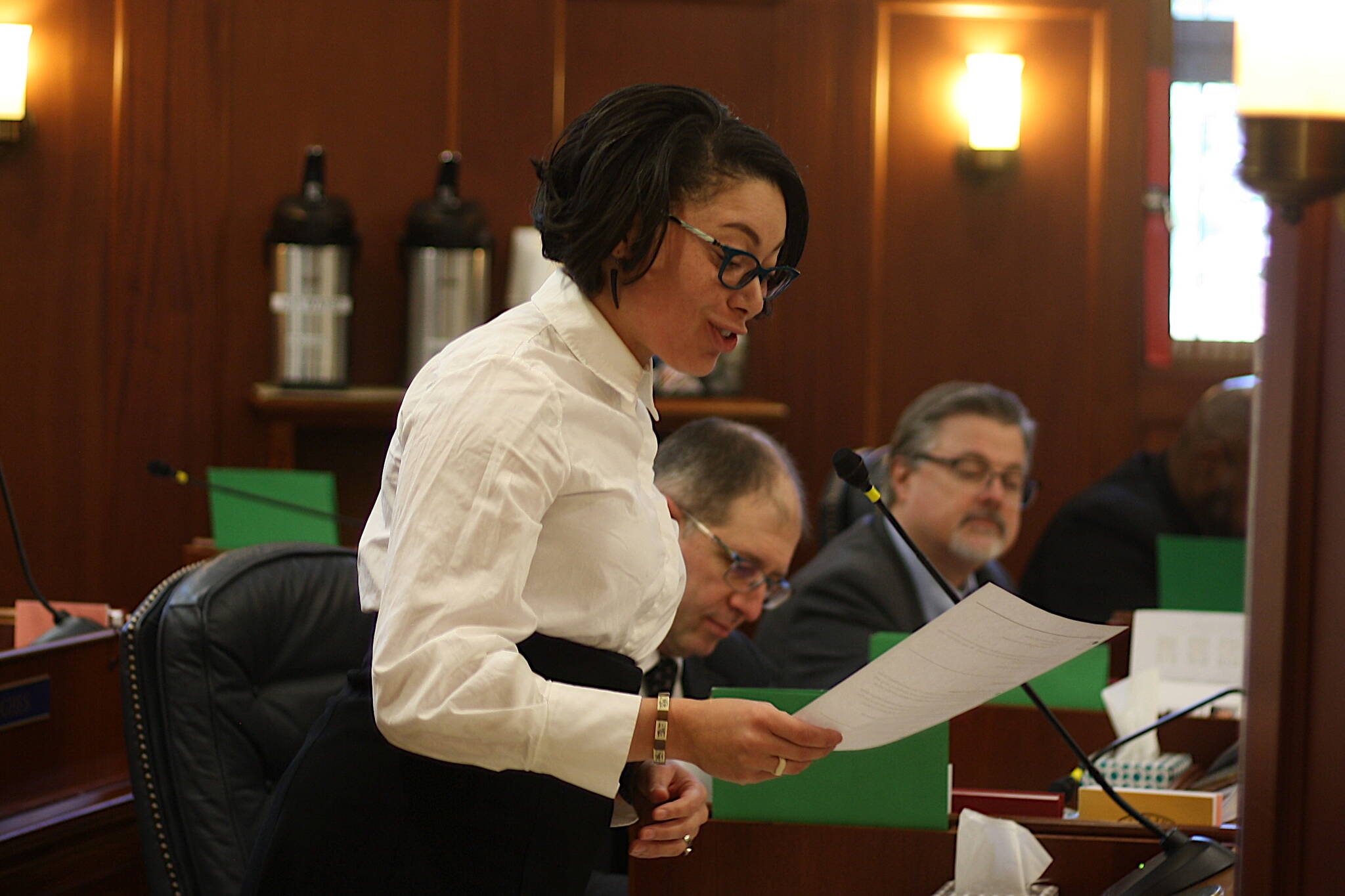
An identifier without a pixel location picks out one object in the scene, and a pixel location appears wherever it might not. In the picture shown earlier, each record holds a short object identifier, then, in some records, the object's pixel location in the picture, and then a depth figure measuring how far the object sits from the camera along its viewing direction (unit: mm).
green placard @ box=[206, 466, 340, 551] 5890
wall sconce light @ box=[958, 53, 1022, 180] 6895
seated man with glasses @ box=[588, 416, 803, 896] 5166
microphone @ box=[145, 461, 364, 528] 5612
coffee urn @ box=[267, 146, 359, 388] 6603
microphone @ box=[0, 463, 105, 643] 5269
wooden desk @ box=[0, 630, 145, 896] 5090
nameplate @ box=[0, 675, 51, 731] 5111
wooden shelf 6621
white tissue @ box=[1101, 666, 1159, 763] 5211
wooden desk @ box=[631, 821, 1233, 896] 4757
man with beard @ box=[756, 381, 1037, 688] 5537
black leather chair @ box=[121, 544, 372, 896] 4927
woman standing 3790
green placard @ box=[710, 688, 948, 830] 4758
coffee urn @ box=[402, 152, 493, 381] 6626
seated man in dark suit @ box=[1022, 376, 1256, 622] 6321
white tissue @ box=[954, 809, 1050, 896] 4727
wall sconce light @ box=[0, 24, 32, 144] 6602
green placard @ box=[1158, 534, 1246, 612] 5892
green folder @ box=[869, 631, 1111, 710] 5228
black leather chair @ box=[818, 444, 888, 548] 6072
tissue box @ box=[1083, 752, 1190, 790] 5176
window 7099
